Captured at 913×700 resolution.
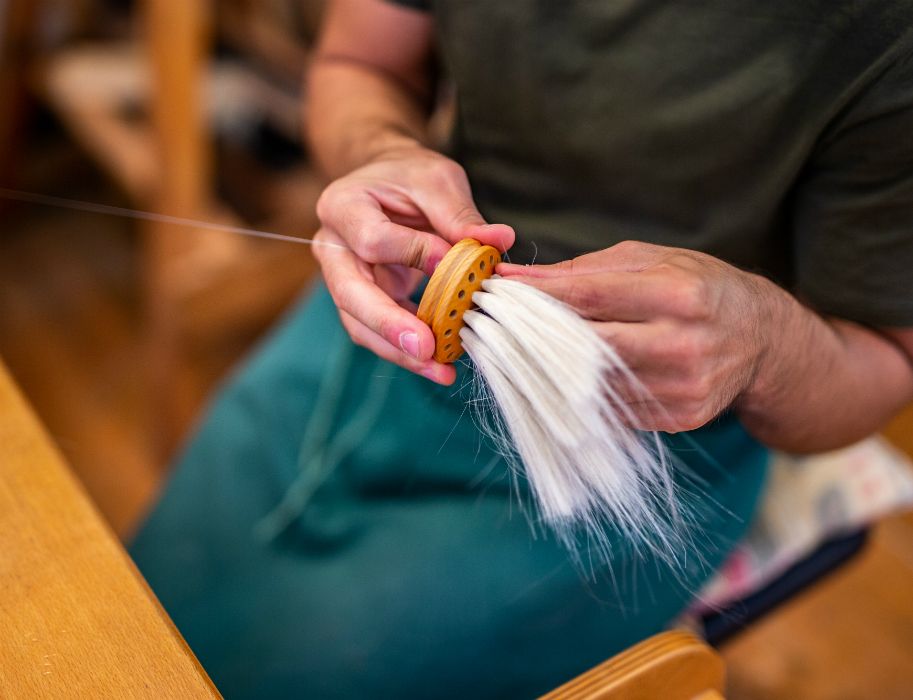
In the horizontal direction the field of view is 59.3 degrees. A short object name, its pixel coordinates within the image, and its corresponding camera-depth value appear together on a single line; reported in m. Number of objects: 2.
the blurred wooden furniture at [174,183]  1.15
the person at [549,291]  0.45
